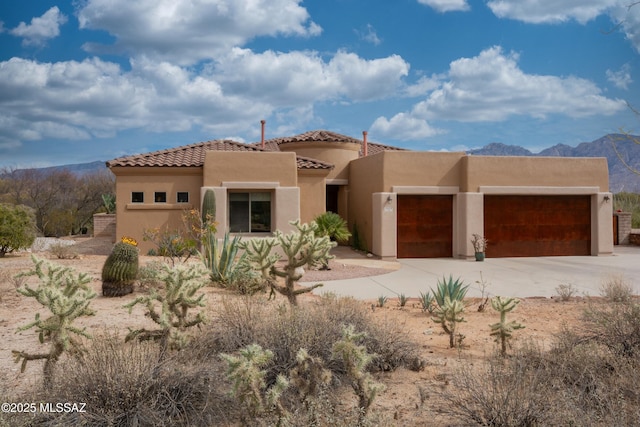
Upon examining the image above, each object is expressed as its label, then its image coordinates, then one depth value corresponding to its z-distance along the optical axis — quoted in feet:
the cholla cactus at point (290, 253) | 25.70
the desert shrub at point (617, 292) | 33.45
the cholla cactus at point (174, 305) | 19.56
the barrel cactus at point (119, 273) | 35.86
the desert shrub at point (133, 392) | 14.92
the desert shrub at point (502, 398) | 14.28
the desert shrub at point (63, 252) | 57.52
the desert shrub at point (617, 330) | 19.81
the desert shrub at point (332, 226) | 65.92
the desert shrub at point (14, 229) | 60.34
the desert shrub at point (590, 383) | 14.29
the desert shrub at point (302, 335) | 19.38
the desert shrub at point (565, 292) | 36.65
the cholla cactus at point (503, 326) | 21.97
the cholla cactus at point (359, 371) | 15.07
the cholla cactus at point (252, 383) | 14.06
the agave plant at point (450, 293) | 31.71
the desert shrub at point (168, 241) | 58.36
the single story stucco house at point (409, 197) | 65.10
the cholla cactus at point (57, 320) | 17.11
